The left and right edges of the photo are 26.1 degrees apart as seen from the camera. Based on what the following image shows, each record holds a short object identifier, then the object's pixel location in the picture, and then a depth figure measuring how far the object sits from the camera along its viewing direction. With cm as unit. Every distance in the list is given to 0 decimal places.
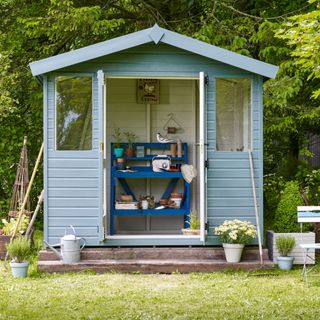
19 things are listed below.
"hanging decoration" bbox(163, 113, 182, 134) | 1036
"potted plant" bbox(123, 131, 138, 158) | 1011
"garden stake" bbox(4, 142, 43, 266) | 870
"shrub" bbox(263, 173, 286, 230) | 1133
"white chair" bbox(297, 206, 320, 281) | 832
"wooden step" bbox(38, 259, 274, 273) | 823
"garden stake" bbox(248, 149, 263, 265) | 840
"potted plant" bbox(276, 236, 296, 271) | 851
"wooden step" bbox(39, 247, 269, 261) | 848
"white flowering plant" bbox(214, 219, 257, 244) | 829
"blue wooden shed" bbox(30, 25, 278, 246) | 849
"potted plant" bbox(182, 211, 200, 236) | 889
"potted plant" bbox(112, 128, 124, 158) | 995
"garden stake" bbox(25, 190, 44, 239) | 902
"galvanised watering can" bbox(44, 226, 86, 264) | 824
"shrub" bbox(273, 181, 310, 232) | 913
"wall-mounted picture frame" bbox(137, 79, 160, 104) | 1034
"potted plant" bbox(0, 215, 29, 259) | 916
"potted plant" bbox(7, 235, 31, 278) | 790
